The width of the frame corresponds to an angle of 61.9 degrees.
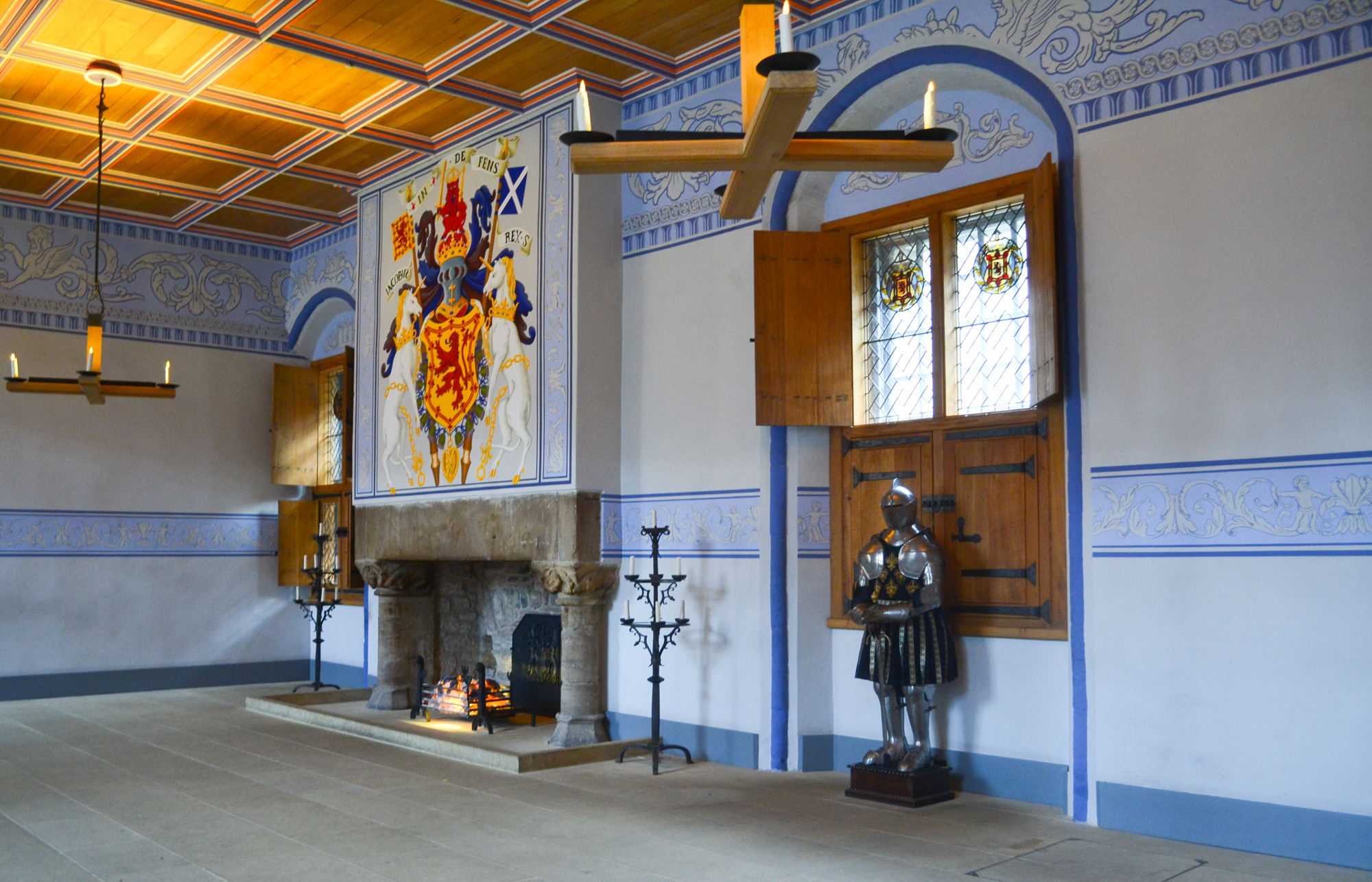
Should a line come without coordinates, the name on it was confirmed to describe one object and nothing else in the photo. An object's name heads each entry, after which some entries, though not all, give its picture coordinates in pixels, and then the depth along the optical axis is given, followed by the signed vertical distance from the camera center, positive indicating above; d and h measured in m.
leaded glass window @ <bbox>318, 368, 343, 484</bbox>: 11.56 +0.87
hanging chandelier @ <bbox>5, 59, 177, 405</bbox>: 7.50 +1.00
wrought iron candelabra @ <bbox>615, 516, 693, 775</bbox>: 6.68 -0.64
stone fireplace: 7.42 -0.50
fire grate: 7.79 -1.29
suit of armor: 5.73 -0.56
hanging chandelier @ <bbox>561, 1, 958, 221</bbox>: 3.07 +1.03
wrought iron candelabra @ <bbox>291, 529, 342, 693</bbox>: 10.15 -0.75
